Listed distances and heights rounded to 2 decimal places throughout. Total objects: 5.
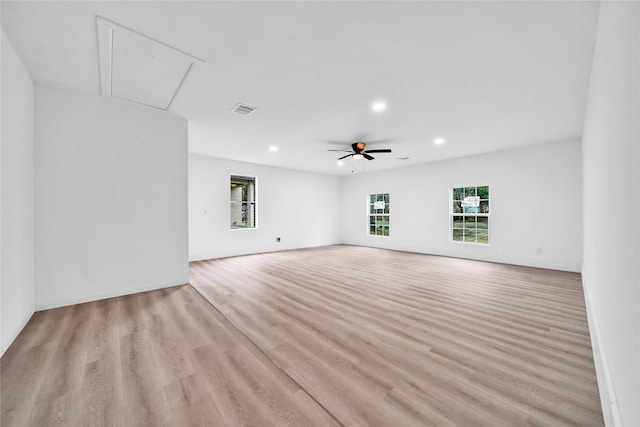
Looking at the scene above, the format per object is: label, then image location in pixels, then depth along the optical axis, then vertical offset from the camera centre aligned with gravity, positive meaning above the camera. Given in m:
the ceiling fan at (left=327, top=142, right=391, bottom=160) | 4.87 +1.27
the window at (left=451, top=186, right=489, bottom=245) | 6.14 -0.05
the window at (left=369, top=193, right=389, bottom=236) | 8.37 -0.05
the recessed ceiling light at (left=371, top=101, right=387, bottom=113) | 3.30 +1.48
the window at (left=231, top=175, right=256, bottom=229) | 7.34 +0.25
